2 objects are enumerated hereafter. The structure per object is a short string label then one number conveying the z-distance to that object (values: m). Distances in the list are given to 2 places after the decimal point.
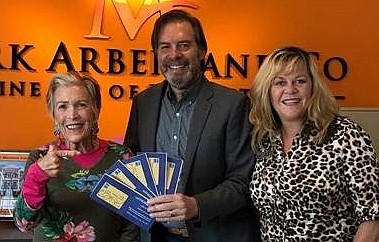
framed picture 4.29
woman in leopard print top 2.60
